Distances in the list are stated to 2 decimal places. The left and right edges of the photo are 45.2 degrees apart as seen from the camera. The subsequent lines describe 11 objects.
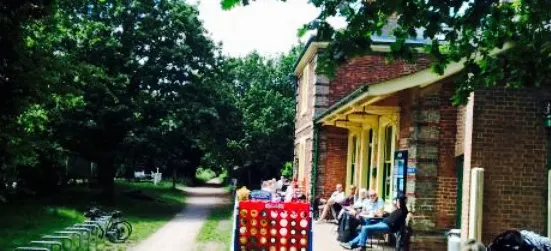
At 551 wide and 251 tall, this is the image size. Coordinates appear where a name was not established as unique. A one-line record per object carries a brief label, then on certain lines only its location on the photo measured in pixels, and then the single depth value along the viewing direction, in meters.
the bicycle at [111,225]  15.39
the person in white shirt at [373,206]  13.41
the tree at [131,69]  26.03
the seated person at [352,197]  17.42
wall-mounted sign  12.79
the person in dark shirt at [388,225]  11.85
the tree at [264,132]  39.41
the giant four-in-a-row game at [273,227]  9.85
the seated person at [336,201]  17.94
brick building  10.47
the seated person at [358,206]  14.16
